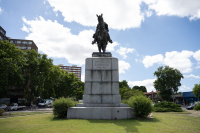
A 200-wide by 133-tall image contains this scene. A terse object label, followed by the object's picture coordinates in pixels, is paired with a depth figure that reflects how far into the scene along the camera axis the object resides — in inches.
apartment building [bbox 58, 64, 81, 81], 6259.8
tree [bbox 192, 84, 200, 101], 1894.2
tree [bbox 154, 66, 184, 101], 2093.8
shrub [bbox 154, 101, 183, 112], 747.4
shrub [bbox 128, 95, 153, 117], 397.0
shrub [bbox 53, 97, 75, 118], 424.5
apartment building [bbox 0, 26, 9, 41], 2013.5
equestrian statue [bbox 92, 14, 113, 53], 541.6
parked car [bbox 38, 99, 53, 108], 1544.0
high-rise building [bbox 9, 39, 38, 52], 2432.3
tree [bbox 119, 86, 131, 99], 1750.6
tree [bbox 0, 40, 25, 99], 968.2
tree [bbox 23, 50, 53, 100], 1432.1
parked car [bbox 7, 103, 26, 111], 1202.8
